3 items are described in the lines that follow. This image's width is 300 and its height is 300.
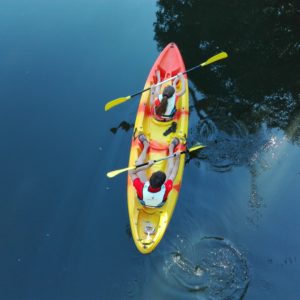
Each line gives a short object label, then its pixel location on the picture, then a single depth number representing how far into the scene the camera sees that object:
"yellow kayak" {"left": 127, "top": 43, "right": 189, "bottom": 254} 6.34
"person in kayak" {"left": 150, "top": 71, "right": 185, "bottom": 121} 7.43
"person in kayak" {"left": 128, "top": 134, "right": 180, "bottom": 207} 6.07
